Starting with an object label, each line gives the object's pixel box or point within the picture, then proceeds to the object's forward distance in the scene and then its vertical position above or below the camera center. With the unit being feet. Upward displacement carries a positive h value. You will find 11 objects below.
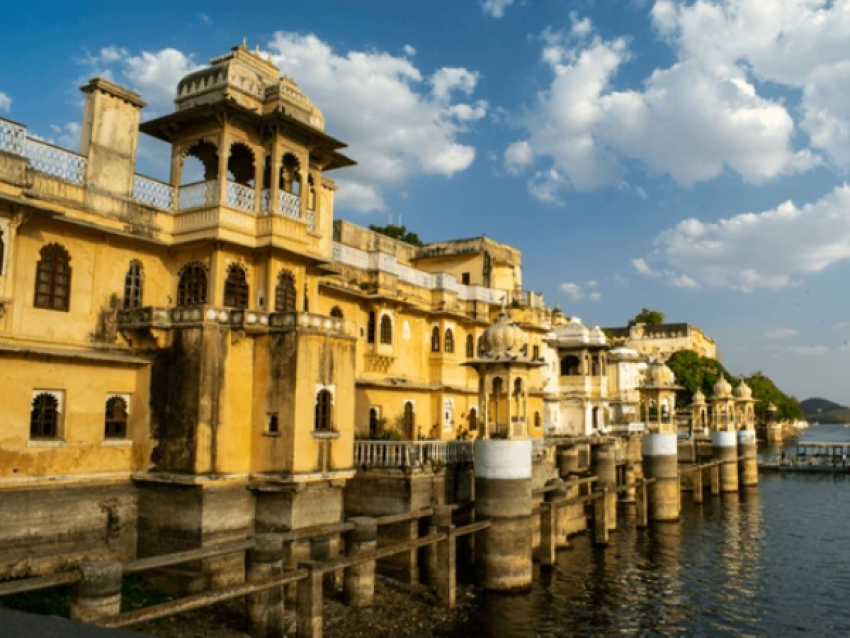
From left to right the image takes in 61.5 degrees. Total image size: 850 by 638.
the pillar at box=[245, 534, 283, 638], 54.95 -15.19
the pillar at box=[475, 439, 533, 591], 75.51 -11.74
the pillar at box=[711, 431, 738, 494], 173.06 -12.89
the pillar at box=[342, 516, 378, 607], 64.13 -15.23
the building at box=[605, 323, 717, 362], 413.59 +38.90
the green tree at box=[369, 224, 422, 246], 174.50 +41.24
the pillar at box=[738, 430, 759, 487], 185.26 -14.75
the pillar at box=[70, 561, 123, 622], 42.42 -11.51
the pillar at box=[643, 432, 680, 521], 130.62 -12.85
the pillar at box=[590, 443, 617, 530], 122.72 -10.50
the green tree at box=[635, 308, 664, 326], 436.76 +52.06
